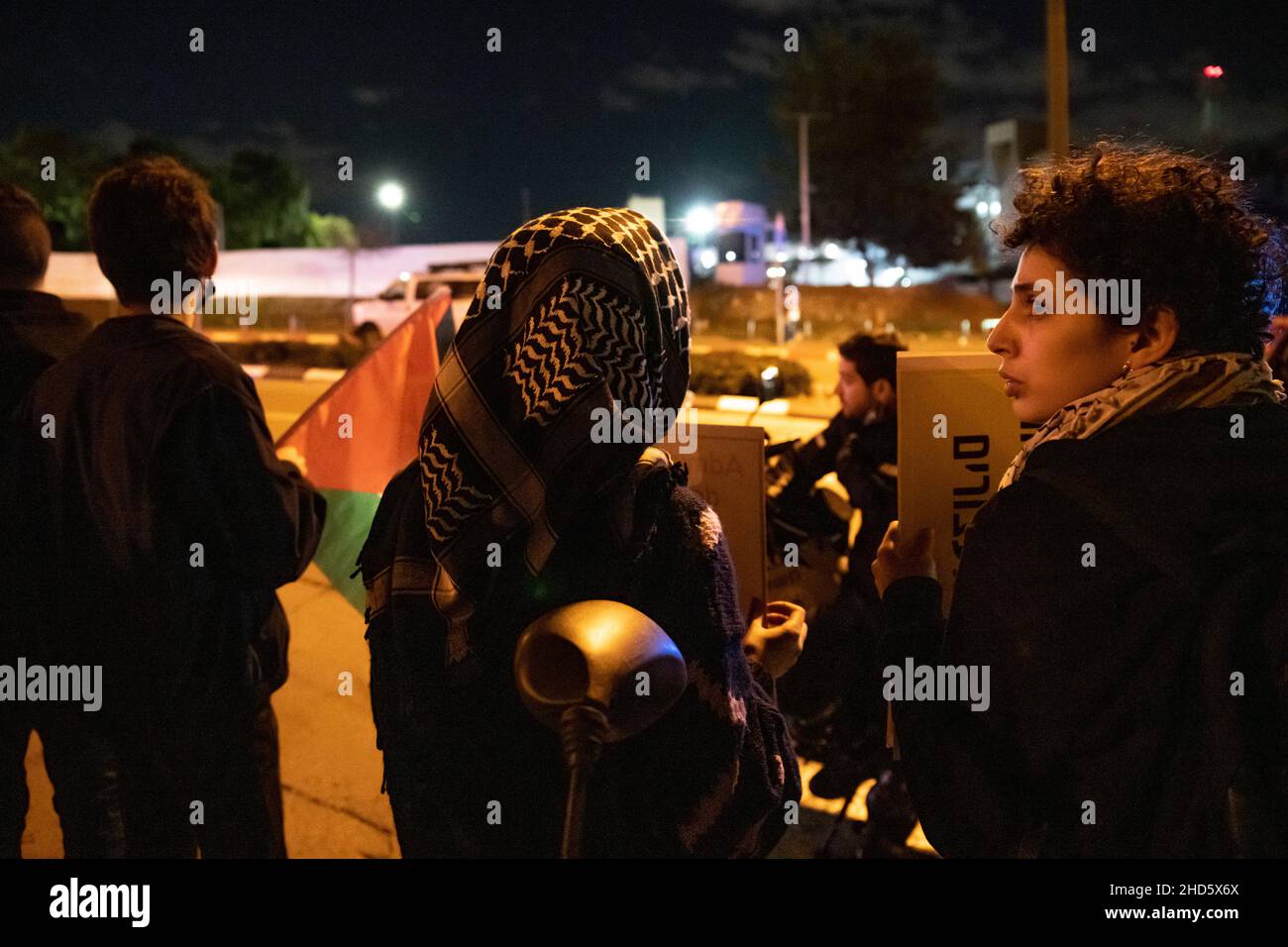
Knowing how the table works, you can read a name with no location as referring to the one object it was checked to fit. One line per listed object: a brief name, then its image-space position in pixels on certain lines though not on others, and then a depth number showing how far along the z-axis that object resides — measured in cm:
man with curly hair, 139
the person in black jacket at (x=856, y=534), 369
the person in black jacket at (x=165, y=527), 238
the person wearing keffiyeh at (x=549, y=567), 145
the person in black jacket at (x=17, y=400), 256
